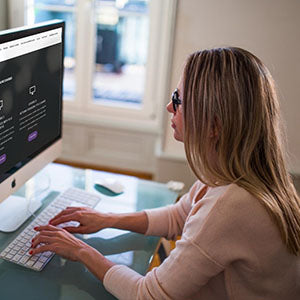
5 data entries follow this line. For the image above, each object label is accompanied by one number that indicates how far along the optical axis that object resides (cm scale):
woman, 100
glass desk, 108
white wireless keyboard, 116
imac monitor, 117
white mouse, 160
